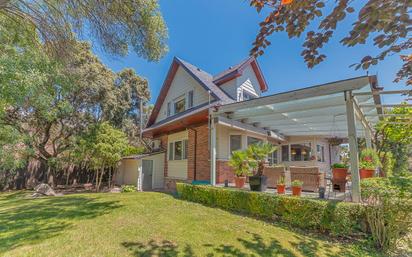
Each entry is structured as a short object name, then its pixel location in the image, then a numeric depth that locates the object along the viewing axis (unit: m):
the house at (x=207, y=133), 10.12
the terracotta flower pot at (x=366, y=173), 7.40
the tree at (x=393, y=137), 11.89
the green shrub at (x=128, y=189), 12.55
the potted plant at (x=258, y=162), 7.26
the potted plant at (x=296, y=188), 6.49
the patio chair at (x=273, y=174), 7.97
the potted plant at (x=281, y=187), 6.86
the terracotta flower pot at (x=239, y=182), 8.09
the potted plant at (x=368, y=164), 7.41
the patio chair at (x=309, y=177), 7.21
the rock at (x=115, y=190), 13.20
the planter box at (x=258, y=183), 7.21
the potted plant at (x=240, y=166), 7.86
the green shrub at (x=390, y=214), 4.20
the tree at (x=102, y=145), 12.53
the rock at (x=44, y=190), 11.76
